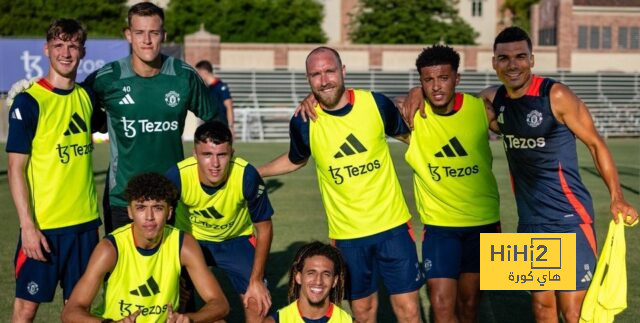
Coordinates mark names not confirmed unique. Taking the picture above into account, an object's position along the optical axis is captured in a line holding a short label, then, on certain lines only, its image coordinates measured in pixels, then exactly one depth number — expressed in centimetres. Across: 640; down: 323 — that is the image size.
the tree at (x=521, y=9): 8106
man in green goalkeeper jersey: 709
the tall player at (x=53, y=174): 664
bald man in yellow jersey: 673
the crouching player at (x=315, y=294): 599
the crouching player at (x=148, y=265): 611
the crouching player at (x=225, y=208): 678
